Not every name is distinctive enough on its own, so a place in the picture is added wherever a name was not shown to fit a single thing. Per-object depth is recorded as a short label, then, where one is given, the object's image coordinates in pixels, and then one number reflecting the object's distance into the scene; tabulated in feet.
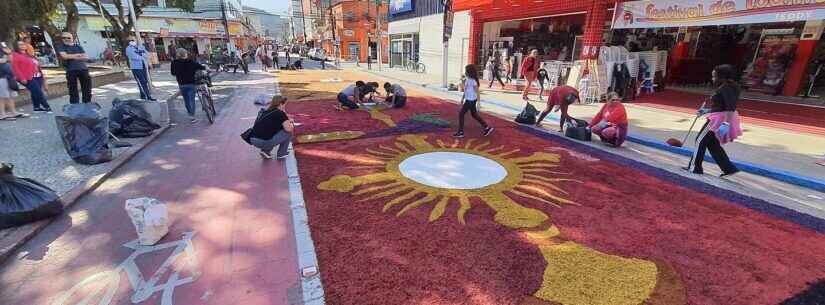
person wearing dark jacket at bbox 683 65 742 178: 15.35
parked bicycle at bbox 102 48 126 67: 75.96
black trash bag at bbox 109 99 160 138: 21.50
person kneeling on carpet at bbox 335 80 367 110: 32.40
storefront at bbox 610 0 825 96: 26.64
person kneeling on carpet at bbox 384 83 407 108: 33.47
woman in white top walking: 22.16
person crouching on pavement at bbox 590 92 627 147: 21.21
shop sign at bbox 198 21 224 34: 106.83
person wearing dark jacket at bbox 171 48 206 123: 25.72
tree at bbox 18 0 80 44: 42.73
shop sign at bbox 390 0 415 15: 79.76
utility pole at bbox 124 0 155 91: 33.98
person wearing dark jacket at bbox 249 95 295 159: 17.47
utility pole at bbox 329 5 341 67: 103.45
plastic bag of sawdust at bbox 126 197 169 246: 10.51
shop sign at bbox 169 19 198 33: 101.75
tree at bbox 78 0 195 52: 54.78
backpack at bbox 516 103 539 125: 27.09
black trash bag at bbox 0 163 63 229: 11.07
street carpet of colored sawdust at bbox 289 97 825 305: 8.88
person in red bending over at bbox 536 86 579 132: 24.04
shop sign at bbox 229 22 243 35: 126.85
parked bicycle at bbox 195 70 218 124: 25.76
